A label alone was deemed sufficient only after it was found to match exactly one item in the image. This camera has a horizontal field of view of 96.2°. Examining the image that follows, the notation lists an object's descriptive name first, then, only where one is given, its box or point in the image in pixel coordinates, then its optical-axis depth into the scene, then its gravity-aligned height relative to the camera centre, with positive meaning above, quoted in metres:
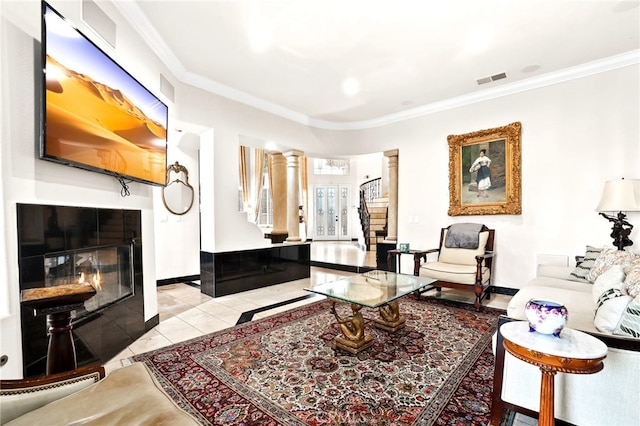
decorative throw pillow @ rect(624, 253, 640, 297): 1.76 -0.49
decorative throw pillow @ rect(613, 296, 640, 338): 1.39 -0.57
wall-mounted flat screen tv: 1.72 +0.75
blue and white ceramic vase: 1.28 -0.50
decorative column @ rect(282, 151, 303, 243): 5.87 +0.35
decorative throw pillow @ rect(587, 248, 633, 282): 2.49 -0.50
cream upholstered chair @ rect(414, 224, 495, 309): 3.63 -0.81
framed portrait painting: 4.20 +0.56
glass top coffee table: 2.48 -0.81
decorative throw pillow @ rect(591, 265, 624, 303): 1.86 -0.51
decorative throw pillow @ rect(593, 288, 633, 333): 1.46 -0.55
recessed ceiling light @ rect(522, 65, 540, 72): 3.72 +1.82
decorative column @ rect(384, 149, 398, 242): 5.78 +0.22
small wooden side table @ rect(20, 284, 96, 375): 1.27 -0.49
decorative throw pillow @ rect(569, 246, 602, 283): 2.99 -0.64
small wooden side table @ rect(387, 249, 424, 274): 4.36 -0.70
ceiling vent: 3.95 +1.82
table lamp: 3.05 +0.03
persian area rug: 1.71 -1.22
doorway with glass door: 12.12 -0.14
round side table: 1.15 -0.60
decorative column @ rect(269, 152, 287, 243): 6.23 +0.40
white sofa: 1.32 -0.91
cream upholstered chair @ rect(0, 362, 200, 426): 0.97 -0.69
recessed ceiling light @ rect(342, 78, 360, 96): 4.12 +1.84
